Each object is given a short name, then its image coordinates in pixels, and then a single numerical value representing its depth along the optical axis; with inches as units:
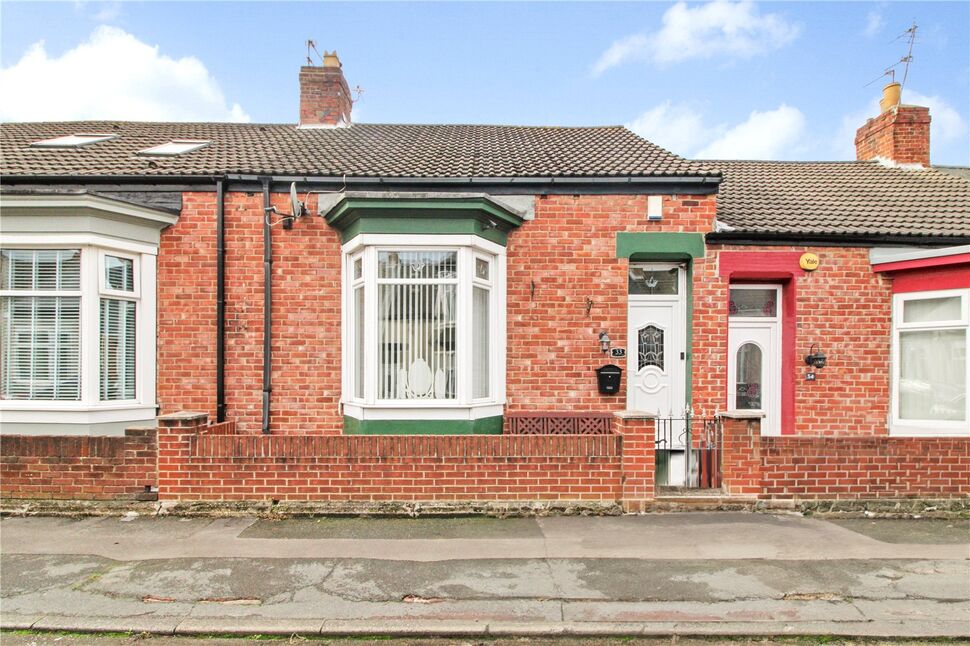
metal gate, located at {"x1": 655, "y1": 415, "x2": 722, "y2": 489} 258.1
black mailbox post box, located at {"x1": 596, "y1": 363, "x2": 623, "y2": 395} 311.7
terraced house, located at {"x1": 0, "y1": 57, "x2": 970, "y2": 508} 241.3
